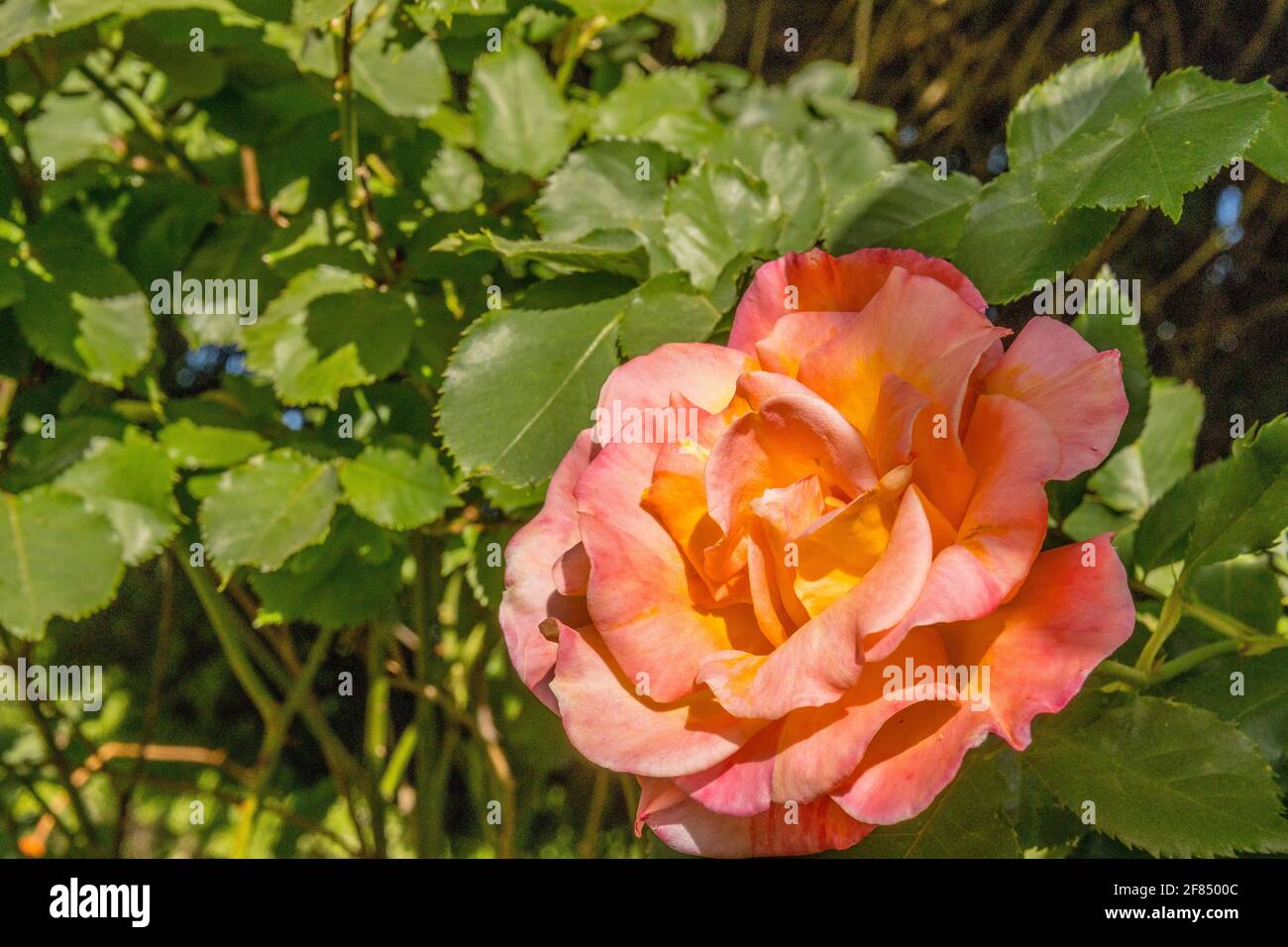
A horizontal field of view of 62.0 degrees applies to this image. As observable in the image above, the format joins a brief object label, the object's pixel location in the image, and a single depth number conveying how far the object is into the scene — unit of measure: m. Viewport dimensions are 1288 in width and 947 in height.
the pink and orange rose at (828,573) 0.36
